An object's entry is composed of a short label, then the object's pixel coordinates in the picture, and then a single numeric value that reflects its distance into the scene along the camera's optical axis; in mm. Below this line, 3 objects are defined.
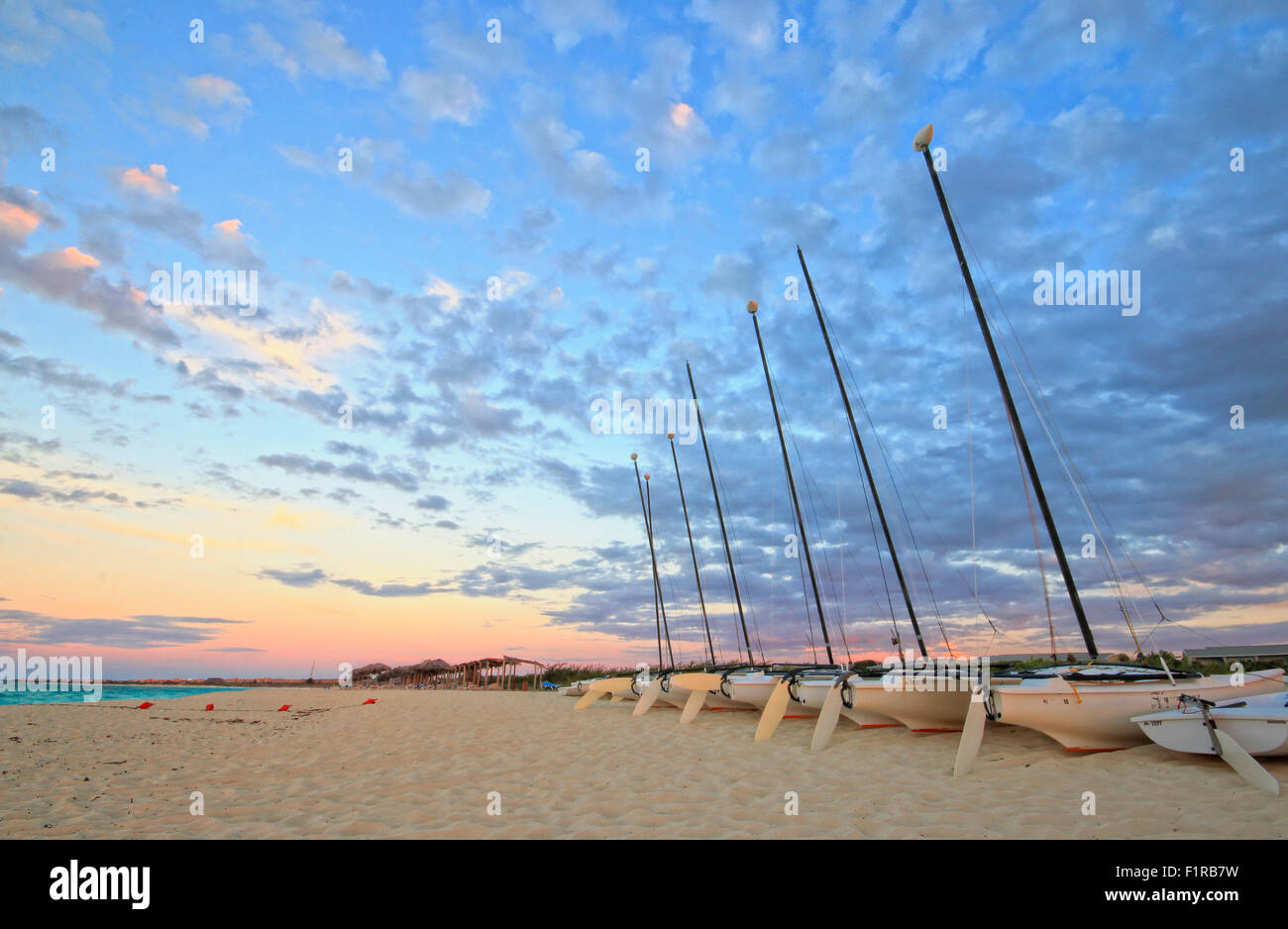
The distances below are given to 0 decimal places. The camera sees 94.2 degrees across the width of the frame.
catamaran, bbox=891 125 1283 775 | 7781
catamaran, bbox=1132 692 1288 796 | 6273
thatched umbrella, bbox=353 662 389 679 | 50291
